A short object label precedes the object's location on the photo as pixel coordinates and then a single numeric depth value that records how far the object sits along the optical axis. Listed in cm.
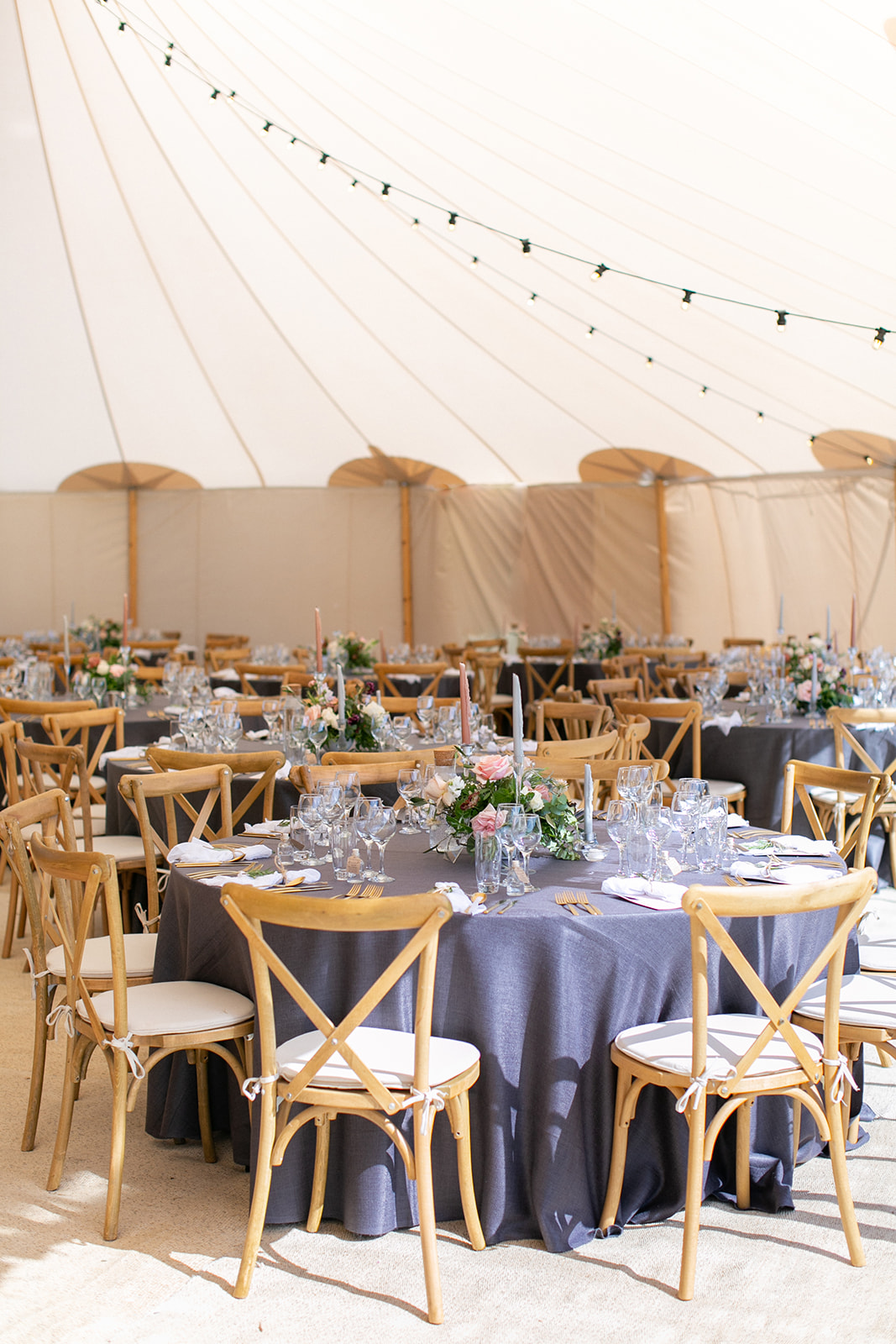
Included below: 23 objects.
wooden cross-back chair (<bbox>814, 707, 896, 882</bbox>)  571
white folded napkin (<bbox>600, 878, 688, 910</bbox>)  287
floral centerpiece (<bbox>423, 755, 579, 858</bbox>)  321
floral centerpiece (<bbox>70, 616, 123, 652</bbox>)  1002
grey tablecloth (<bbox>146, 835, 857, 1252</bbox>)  279
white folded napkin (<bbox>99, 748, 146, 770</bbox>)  543
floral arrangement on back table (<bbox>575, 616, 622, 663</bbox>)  1125
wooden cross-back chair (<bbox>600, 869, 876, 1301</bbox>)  252
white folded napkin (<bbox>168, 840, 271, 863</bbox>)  334
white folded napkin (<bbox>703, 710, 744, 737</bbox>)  656
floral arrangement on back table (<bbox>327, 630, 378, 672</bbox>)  917
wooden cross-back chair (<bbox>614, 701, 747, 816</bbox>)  624
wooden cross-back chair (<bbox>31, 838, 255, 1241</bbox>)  287
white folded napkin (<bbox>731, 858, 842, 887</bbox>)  308
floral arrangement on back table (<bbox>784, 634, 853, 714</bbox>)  685
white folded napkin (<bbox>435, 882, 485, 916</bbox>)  279
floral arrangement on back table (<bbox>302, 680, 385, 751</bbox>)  540
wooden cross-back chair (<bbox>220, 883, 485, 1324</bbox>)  245
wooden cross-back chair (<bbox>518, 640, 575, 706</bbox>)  1100
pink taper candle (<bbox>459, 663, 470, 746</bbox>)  334
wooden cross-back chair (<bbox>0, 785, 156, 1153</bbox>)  327
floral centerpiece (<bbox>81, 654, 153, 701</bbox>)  725
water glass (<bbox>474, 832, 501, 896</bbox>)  304
